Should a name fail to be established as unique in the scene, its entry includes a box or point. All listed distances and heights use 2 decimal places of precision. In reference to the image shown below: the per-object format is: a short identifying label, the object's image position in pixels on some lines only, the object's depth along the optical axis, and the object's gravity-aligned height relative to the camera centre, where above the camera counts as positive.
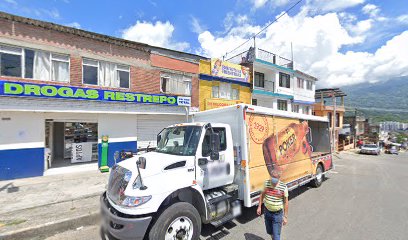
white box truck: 3.54 -1.17
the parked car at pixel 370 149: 29.55 -4.18
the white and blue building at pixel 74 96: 9.41 +1.28
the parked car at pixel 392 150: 36.38 -5.42
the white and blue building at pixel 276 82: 21.69 +4.69
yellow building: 16.98 +3.32
